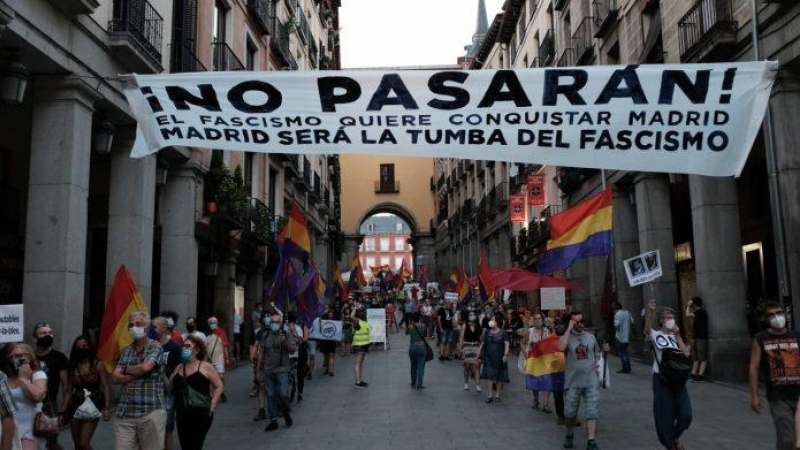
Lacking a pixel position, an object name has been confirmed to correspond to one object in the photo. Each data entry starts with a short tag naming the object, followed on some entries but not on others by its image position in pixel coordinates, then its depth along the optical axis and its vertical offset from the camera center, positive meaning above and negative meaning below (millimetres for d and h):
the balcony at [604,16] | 21328 +9290
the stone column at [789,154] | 12648 +2837
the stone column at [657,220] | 18953 +2482
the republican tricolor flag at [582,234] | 11438 +1289
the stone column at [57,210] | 11227 +1772
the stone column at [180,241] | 17344 +1921
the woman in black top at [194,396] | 7367 -811
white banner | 6828 +1991
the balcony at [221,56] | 20175 +7538
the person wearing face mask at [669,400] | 7891 -993
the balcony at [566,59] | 26027 +9407
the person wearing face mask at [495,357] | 13344 -818
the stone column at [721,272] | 15062 +853
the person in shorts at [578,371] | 9070 -747
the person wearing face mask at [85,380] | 7984 -689
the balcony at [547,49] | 29211 +11155
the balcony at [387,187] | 72312 +13109
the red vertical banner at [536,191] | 30375 +5287
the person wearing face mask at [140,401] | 6711 -791
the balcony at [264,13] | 23766 +10785
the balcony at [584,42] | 23719 +9405
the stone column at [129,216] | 14125 +2084
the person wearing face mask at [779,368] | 6748 -561
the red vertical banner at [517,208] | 34281 +5126
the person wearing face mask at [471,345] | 14672 -636
